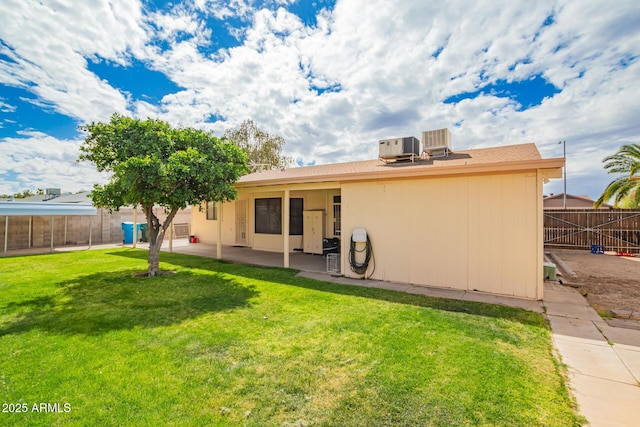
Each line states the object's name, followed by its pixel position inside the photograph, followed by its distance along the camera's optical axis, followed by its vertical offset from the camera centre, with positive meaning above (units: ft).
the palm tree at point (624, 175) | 43.02 +7.30
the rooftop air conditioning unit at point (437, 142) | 25.93 +7.33
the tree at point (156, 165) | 19.86 +4.02
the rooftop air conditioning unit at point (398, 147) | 26.50 +6.91
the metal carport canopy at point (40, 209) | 33.60 +1.15
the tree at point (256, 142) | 82.02 +22.75
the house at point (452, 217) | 17.51 +0.26
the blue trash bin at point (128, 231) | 46.44 -2.01
